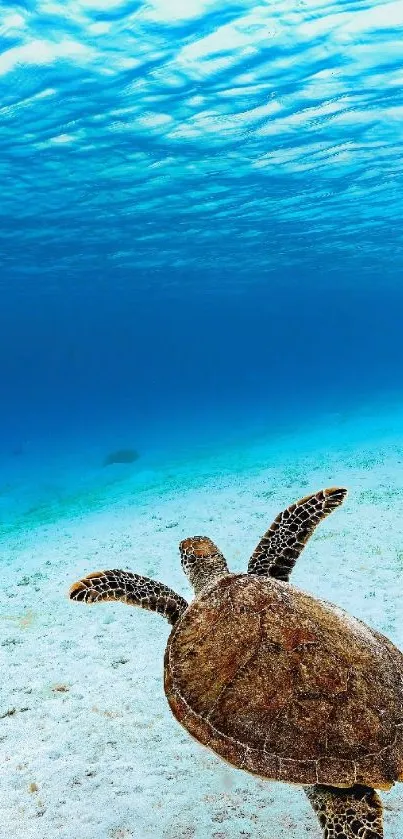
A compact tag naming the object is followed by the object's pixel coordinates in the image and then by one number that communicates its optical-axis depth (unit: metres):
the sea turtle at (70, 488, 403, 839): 2.85
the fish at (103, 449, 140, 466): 27.50
